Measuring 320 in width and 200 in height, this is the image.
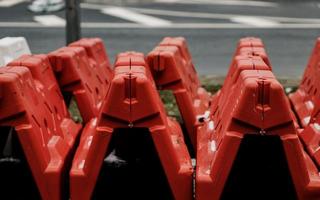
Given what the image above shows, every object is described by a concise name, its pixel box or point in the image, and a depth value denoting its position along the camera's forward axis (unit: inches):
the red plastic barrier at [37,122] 294.3
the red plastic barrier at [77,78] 395.9
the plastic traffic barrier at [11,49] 412.3
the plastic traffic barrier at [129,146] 284.2
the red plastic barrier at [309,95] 402.2
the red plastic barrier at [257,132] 271.8
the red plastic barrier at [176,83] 399.4
